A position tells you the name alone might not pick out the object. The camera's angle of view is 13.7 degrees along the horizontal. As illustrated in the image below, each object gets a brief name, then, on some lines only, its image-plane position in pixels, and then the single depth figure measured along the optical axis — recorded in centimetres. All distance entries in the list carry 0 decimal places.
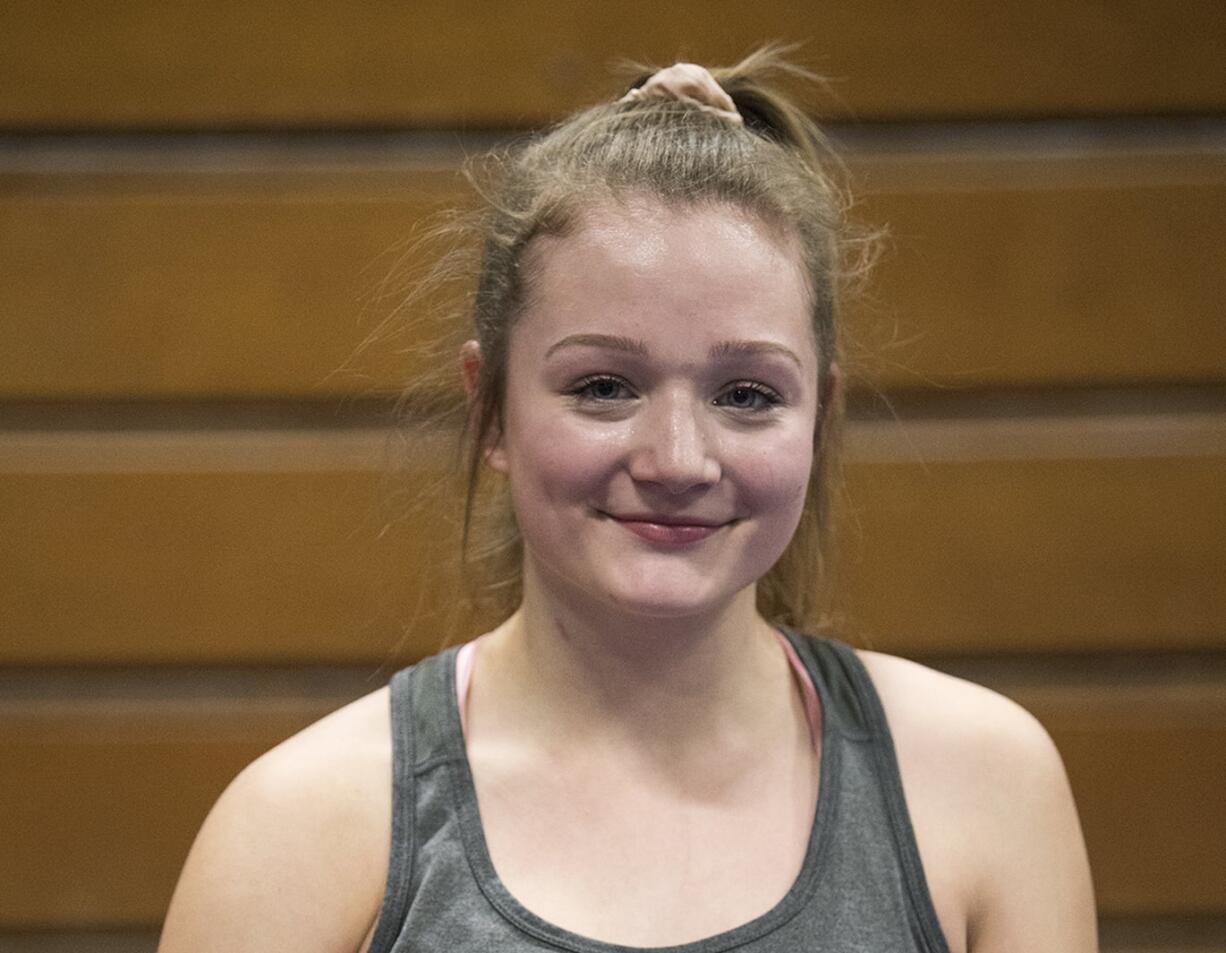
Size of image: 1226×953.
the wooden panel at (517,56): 262
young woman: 213
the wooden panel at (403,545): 264
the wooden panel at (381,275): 262
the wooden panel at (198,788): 265
